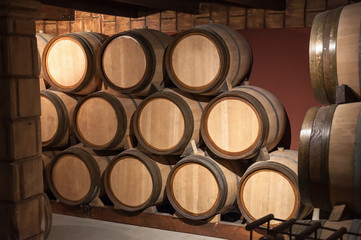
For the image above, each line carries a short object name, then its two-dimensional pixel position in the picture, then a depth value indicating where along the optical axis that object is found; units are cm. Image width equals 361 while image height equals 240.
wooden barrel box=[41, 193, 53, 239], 430
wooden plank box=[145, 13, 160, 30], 616
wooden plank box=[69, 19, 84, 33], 678
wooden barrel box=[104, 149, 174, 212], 533
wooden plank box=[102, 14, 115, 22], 650
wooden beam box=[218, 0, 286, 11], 492
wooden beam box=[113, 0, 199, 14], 490
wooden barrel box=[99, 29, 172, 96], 531
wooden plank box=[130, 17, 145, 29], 630
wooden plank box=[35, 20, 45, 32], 712
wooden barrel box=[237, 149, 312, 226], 455
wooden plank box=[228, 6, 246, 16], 555
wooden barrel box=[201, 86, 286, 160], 469
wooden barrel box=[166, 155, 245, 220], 493
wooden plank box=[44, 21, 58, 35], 704
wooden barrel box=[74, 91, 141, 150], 550
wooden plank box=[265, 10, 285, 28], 531
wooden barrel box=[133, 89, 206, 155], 511
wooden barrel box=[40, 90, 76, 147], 587
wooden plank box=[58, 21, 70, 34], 692
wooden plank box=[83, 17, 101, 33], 662
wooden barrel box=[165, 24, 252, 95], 492
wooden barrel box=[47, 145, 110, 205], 570
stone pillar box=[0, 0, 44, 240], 360
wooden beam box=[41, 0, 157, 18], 548
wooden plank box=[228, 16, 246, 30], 555
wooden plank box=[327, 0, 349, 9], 494
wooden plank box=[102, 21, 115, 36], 653
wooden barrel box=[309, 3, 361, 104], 304
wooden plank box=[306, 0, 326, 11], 505
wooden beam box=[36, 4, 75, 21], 655
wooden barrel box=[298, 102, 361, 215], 277
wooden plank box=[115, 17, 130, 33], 641
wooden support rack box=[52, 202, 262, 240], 500
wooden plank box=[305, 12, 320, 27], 512
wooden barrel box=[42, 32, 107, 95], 571
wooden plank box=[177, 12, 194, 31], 593
